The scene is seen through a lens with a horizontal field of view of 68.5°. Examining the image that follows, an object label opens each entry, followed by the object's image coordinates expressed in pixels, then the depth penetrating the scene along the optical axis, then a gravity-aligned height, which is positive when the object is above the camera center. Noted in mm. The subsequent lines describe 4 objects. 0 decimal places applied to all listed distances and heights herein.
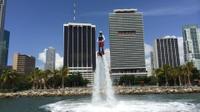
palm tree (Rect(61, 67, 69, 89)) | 79685 -433
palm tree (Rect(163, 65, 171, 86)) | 81048 -389
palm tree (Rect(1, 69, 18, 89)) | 67743 -2851
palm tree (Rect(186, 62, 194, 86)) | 75520 +572
